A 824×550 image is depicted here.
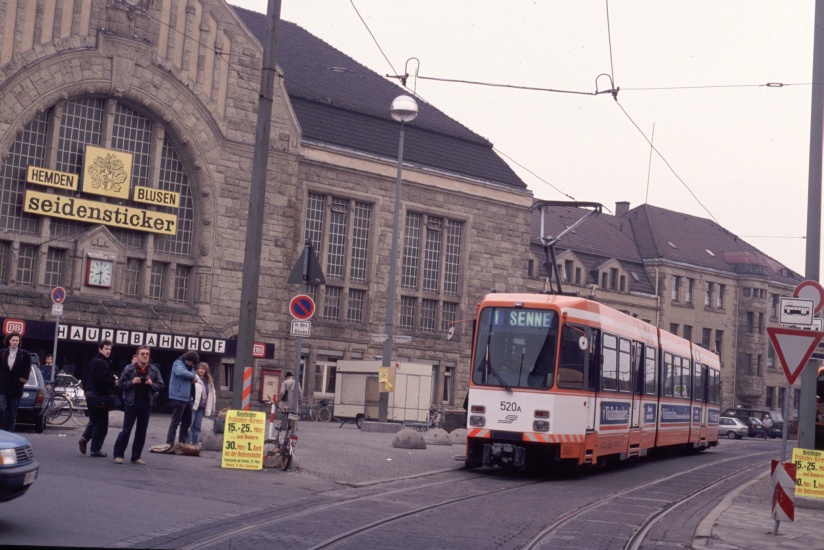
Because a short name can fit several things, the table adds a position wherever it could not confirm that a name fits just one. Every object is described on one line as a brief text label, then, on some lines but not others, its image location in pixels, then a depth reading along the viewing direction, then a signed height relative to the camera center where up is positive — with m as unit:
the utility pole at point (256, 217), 18.39 +2.67
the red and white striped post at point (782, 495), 13.77 -0.89
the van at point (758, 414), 72.12 +0.20
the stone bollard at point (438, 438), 29.36 -1.02
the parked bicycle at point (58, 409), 25.61 -0.82
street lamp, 32.88 +4.70
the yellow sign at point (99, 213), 42.38 +6.08
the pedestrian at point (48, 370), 30.72 +0.04
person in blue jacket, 19.34 -0.11
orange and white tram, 20.02 +0.39
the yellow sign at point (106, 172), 43.50 +7.64
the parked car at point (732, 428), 67.50 -0.66
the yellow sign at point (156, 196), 45.06 +7.10
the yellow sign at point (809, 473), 17.39 -0.77
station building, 42.41 +7.87
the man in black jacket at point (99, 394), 17.12 -0.29
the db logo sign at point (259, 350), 47.78 +1.44
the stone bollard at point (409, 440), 25.92 -1.00
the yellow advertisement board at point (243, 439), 17.77 -0.83
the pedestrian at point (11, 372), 17.88 -0.05
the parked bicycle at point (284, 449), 18.19 -0.97
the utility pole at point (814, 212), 17.89 +3.21
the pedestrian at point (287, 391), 34.03 -0.11
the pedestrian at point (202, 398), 21.06 -0.30
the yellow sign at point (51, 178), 42.03 +7.04
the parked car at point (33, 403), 22.22 -0.63
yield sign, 14.10 +0.88
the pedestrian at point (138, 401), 16.91 -0.34
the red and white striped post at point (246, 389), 18.30 -0.07
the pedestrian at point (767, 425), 71.38 -0.40
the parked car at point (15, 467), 9.77 -0.83
